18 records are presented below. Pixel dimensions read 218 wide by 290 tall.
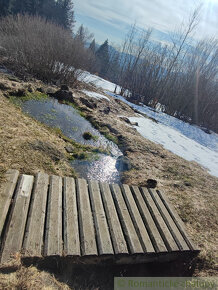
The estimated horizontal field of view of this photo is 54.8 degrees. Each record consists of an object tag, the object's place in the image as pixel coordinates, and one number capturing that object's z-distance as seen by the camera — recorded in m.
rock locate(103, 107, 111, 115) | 9.48
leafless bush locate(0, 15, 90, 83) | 10.20
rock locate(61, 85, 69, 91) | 9.00
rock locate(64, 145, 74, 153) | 5.13
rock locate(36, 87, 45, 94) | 8.44
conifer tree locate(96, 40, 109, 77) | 39.16
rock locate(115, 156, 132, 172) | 5.35
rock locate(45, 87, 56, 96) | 8.59
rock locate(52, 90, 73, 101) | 8.61
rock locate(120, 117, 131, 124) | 9.58
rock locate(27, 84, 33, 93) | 7.78
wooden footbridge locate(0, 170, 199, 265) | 2.35
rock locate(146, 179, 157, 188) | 4.46
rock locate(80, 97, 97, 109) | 9.30
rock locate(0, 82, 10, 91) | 6.83
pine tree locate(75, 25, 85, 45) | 39.44
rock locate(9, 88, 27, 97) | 6.91
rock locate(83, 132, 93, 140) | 6.39
